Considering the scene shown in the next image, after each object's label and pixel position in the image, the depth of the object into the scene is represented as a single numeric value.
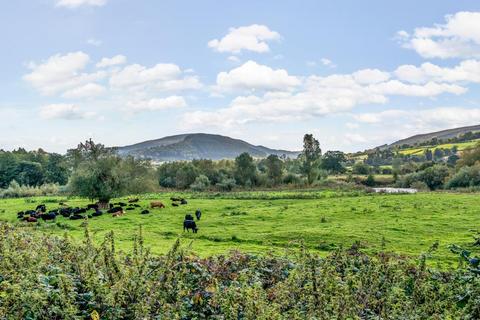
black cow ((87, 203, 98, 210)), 45.64
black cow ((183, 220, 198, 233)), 30.56
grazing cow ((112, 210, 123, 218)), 40.07
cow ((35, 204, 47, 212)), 44.86
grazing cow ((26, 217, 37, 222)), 36.94
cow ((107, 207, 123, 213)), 42.07
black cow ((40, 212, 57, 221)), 39.03
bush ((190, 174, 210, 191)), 80.75
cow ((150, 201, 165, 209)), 46.03
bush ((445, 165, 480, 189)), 80.69
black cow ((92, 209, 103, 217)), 40.56
